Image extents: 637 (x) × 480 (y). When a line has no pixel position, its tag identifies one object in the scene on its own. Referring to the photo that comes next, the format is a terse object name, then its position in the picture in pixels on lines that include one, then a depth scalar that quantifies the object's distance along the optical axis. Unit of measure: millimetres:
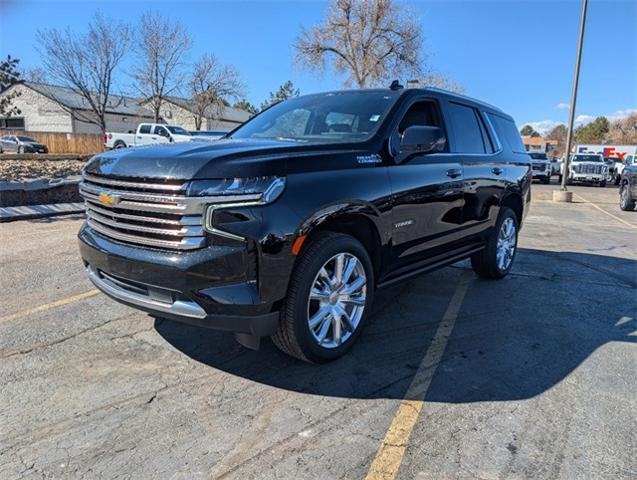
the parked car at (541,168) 29000
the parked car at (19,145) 35281
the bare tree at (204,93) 43969
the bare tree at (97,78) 30469
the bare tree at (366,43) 30734
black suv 2766
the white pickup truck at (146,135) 27000
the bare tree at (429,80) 32938
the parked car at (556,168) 37219
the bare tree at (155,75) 31891
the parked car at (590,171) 28234
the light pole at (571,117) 17484
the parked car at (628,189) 14633
